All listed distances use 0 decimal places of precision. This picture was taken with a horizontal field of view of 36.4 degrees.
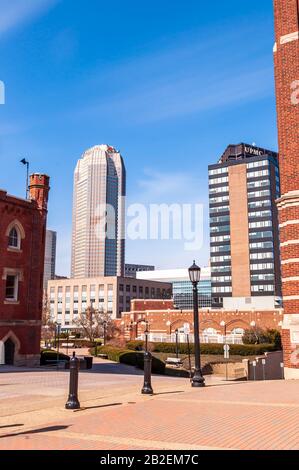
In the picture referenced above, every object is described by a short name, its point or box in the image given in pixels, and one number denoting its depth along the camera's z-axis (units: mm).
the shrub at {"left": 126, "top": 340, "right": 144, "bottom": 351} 61088
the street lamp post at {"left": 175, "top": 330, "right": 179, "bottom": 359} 56134
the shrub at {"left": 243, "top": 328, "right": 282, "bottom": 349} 60144
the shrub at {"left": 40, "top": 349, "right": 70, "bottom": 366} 36344
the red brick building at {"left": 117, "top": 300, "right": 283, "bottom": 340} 64938
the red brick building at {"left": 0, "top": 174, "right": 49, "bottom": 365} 31172
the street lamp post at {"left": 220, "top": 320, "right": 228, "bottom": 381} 67794
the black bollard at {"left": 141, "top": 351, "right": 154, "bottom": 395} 13615
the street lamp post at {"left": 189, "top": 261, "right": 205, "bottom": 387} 15695
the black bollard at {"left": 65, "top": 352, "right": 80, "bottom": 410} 11109
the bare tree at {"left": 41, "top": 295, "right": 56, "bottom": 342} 83075
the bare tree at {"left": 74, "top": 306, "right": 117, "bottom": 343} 78831
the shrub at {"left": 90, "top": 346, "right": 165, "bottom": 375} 33781
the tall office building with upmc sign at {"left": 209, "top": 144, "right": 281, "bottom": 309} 121312
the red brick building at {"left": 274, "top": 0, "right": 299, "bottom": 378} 19406
